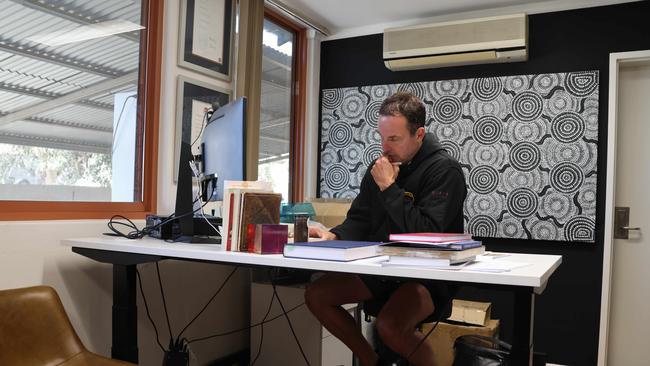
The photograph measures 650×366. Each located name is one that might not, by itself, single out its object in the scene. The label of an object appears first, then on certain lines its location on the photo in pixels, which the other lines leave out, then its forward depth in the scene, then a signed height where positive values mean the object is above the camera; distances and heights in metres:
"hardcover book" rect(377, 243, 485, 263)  1.24 -0.17
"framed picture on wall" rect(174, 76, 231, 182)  2.74 +0.39
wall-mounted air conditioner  3.49 +1.03
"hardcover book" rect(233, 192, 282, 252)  1.56 -0.09
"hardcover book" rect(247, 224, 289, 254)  1.49 -0.17
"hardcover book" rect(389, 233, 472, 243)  1.29 -0.13
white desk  1.13 -0.23
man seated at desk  1.86 -0.14
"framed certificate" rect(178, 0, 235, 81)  2.79 +0.82
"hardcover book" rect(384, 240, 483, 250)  1.25 -0.15
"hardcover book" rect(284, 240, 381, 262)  1.30 -0.18
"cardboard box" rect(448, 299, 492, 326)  3.19 -0.79
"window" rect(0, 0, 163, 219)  2.06 +0.31
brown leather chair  1.57 -0.51
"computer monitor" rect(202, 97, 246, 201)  1.76 +0.13
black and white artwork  3.40 +0.30
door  3.43 -0.23
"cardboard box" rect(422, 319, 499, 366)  3.12 -0.91
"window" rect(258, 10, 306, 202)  3.80 +0.59
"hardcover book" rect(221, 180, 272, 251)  1.56 -0.10
